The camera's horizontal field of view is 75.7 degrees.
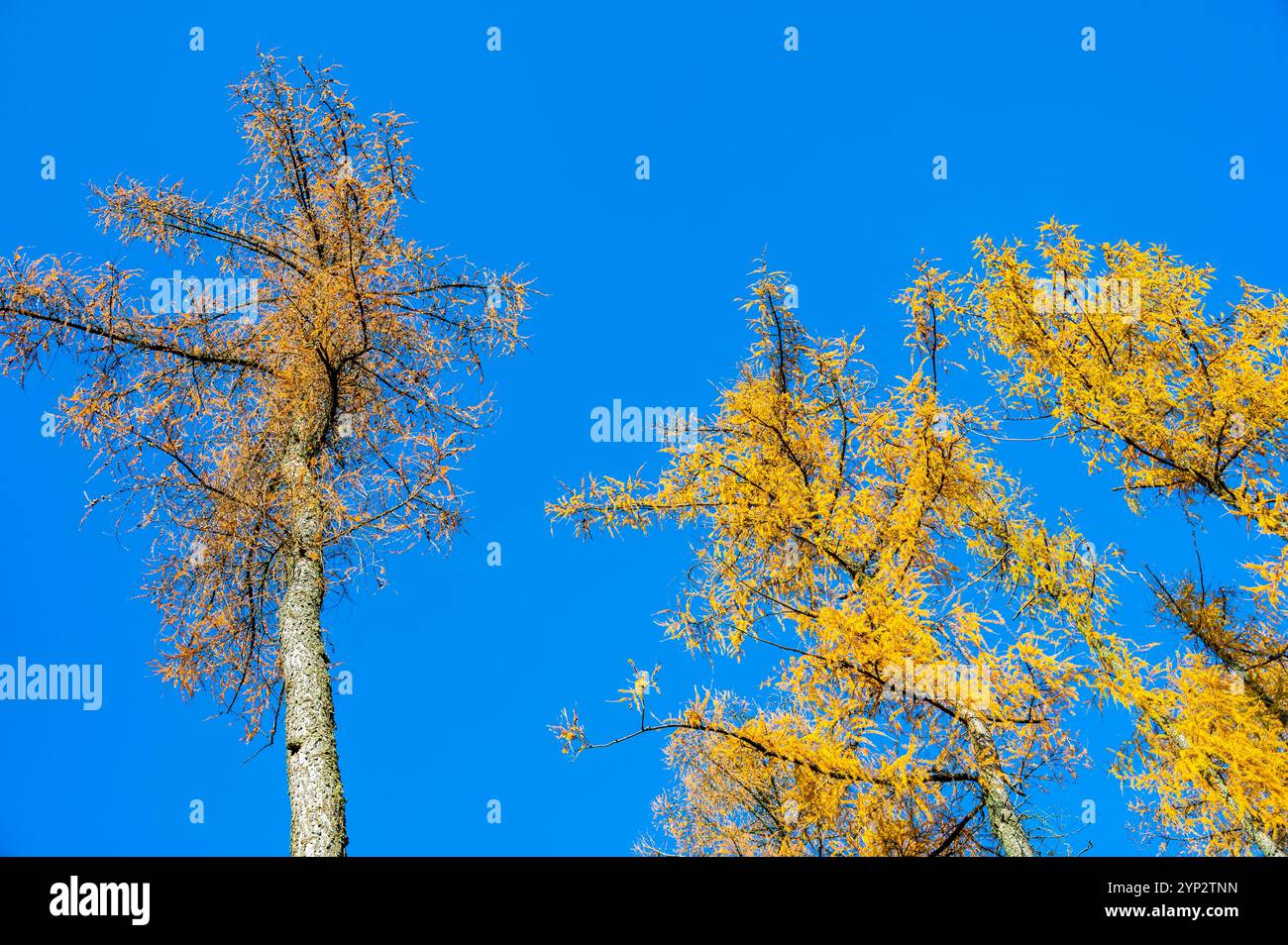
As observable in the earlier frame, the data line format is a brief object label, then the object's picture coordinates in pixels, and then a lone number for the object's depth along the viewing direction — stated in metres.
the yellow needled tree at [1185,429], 6.80
